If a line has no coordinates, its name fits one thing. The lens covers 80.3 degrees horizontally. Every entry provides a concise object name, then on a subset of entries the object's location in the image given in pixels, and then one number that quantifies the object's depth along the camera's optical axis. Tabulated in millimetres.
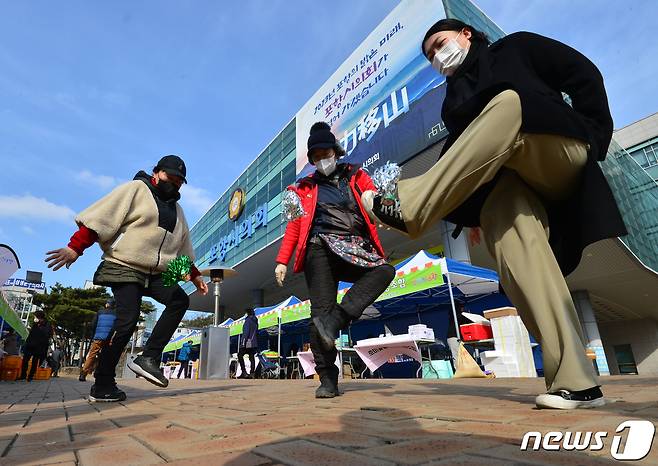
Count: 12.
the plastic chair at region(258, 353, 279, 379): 13728
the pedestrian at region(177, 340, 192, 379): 15227
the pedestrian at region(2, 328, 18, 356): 12000
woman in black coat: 1496
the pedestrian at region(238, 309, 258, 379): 9680
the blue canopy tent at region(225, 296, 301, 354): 13523
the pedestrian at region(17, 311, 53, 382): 9773
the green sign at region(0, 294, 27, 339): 13808
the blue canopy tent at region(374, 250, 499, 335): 8656
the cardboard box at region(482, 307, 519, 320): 5707
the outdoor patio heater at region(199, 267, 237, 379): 8469
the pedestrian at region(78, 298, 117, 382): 7969
